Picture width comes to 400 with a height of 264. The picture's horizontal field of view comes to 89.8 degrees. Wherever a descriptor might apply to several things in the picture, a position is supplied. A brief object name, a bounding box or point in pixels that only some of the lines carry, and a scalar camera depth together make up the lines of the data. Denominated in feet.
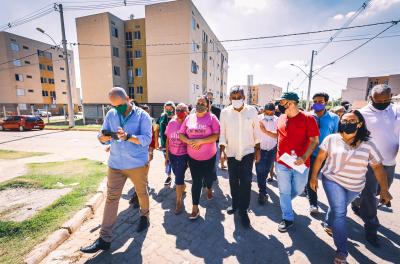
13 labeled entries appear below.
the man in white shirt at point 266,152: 13.46
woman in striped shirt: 7.75
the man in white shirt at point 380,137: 9.46
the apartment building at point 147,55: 80.18
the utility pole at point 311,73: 71.05
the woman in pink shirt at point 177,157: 12.13
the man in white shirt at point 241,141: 10.73
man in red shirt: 9.55
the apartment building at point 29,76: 129.39
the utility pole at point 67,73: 57.26
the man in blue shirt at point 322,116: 12.72
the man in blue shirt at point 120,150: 8.96
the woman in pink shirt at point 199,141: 11.03
